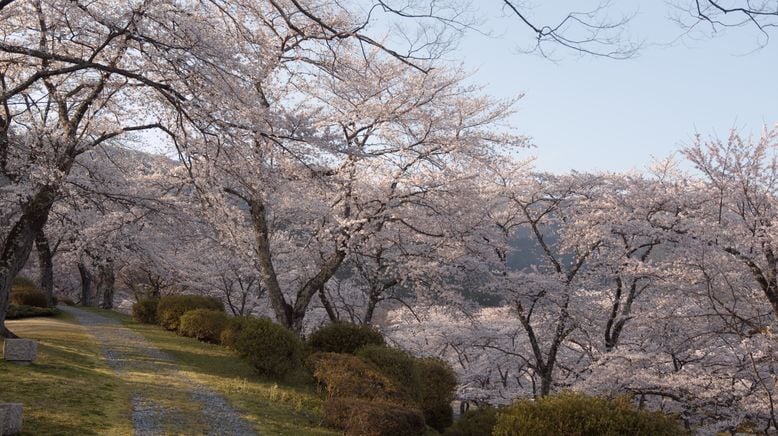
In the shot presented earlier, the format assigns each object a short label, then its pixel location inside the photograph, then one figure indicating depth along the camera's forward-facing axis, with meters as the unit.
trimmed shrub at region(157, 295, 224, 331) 19.41
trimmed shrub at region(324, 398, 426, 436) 8.14
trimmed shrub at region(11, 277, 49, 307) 24.52
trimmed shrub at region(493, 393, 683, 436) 6.05
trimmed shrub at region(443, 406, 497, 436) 10.53
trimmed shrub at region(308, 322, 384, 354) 13.68
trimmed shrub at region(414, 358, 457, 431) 12.23
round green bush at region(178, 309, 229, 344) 16.79
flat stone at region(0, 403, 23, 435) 6.39
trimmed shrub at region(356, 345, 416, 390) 11.00
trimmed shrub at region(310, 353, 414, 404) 10.05
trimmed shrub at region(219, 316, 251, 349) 14.85
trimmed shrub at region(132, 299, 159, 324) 22.11
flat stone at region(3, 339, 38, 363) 10.37
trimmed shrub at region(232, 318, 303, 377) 12.23
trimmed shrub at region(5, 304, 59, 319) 21.83
